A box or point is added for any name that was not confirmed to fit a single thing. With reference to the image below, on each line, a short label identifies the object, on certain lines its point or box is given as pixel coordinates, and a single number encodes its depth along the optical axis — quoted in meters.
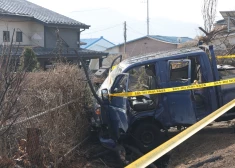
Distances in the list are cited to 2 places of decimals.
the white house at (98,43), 59.49
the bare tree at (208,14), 25.87
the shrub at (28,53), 18.42
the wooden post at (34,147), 6.38
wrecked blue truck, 7.89
